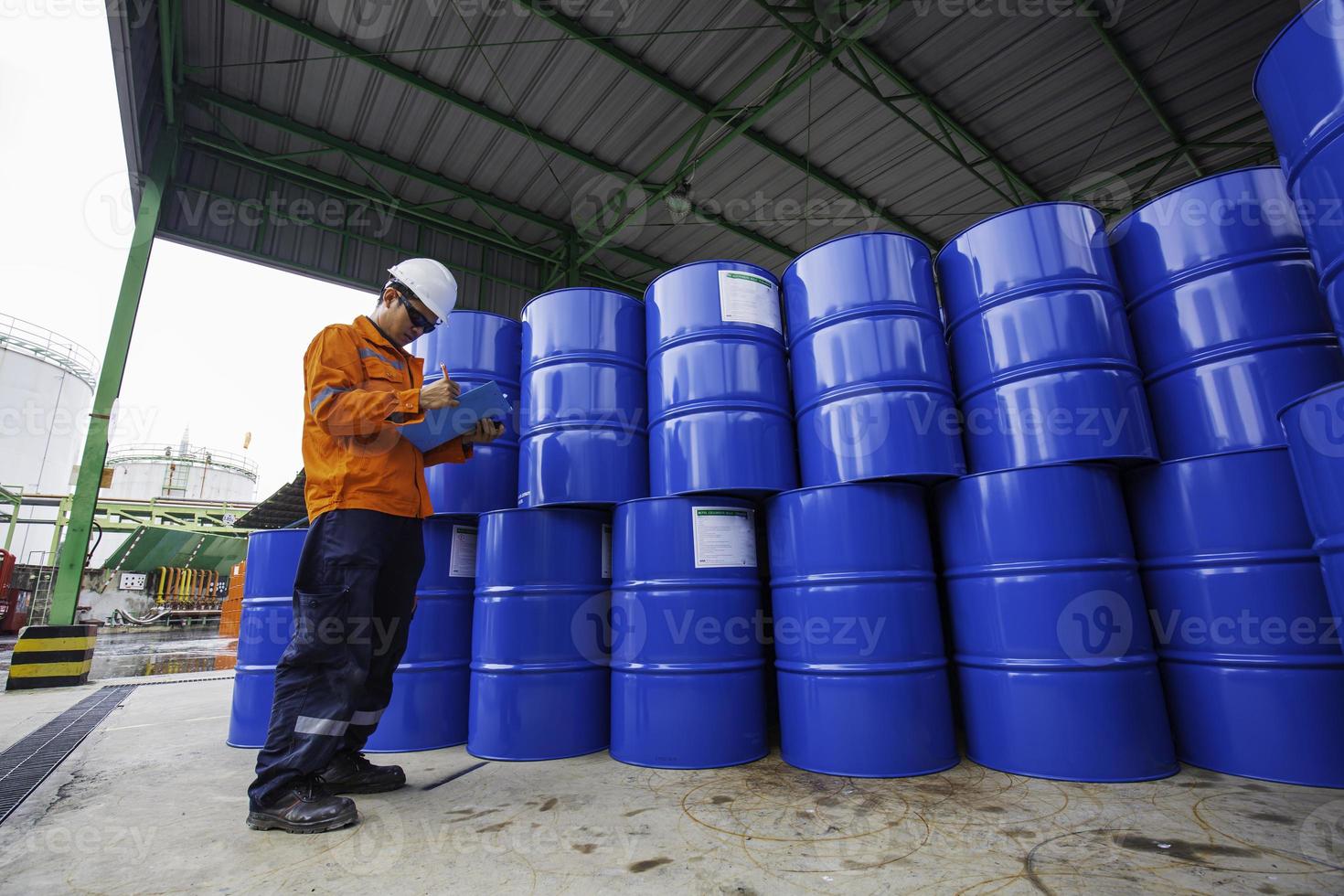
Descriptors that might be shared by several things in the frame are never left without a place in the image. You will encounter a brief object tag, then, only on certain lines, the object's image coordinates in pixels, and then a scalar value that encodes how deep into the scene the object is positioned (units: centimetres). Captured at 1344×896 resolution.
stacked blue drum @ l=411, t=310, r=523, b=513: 295
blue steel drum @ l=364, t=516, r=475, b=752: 270
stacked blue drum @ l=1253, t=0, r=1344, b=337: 168
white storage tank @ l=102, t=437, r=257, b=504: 2514
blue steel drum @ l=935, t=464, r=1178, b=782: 202
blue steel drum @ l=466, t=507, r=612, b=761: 255
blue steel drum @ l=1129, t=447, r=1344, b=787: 189
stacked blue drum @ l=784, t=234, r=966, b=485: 236
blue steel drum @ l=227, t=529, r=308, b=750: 286
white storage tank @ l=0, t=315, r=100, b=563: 1708
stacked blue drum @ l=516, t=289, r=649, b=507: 276
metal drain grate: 219
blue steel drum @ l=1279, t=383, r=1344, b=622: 155
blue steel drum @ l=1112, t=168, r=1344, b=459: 212
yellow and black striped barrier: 484
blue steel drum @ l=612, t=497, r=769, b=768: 239
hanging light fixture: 687
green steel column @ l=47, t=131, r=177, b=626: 499
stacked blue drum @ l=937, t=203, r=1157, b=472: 222
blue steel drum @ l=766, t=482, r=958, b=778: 219
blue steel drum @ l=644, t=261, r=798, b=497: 256
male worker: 181
